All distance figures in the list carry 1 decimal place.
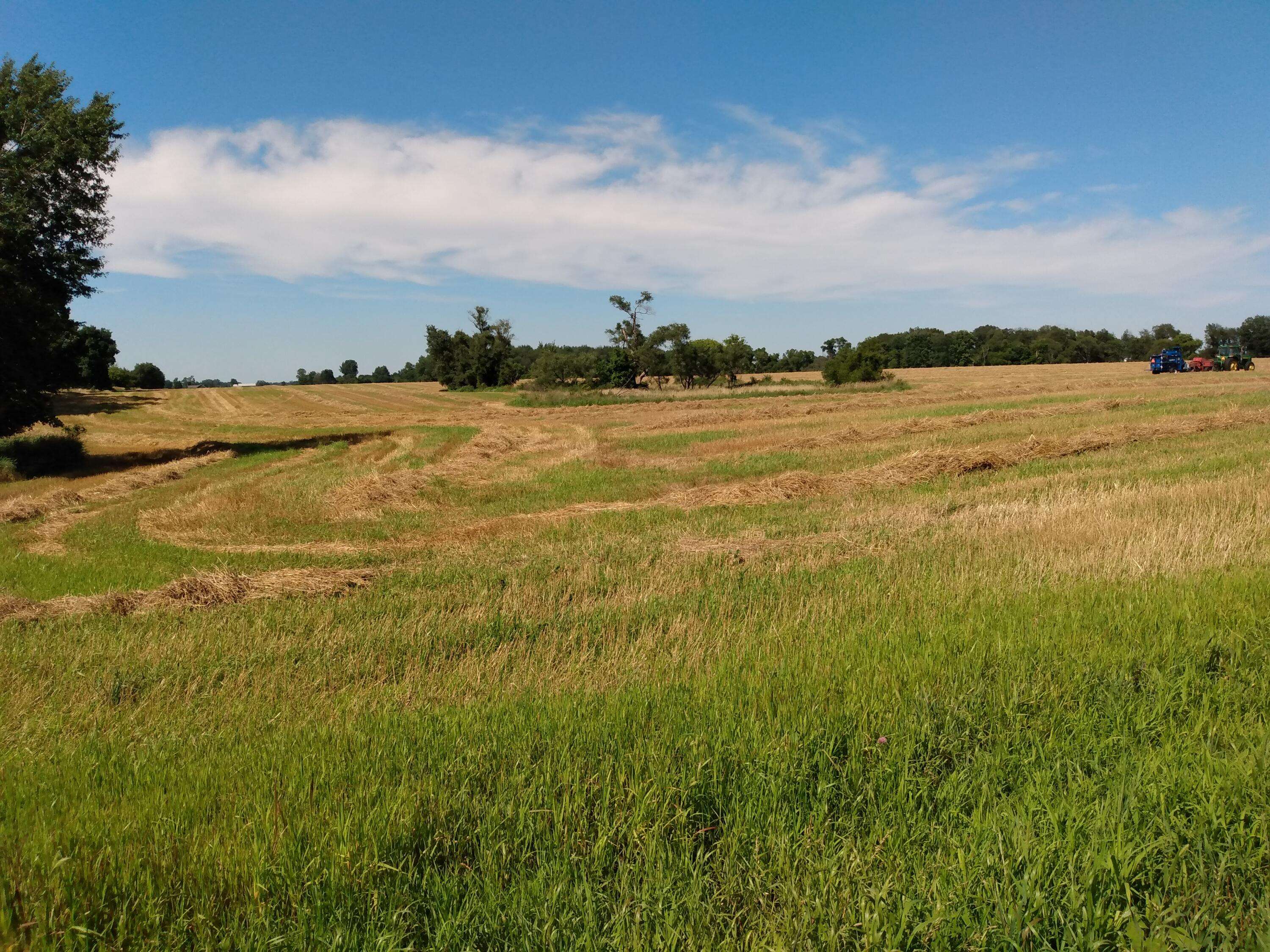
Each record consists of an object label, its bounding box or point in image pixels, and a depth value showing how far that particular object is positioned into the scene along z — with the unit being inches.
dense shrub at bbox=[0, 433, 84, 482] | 1123.3
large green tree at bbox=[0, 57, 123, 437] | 1018.7
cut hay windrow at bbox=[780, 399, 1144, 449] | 1050.7
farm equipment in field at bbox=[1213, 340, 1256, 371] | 2600.9
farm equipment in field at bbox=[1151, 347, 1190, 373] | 2615.7
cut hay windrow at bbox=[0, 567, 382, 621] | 367.6
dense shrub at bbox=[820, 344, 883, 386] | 2696.9
